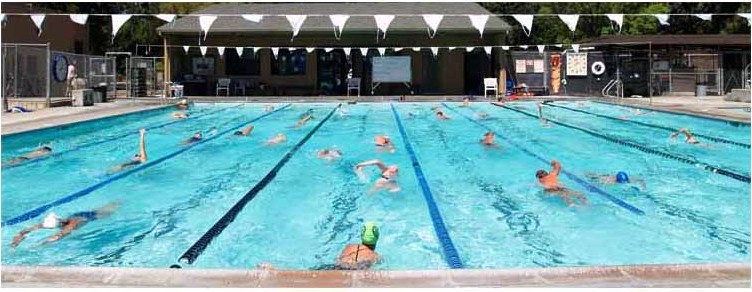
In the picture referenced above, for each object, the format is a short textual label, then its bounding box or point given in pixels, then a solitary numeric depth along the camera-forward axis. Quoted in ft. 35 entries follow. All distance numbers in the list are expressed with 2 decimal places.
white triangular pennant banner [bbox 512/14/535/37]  52.49
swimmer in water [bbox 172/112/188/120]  59.06
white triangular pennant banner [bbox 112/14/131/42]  52.47
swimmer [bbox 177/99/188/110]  68.66
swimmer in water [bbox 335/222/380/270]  15.55
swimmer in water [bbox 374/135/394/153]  39.57
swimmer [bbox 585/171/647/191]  27.12
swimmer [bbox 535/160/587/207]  24.81
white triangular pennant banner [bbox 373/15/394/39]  55.11
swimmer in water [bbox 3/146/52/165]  32.30
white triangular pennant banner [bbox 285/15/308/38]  57.88
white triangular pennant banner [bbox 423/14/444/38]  57.29
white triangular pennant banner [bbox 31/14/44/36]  54.21
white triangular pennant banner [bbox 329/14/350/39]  60.37
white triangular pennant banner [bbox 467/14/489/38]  56.24
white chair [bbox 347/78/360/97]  87.04
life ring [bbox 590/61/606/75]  86.38
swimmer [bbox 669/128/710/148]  39.14
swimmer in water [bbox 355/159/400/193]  26.50
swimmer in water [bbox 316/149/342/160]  35.35
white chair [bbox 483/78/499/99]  82.79
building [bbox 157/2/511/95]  87.10
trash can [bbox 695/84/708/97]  87.04
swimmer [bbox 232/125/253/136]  45.88
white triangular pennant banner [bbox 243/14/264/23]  54.89
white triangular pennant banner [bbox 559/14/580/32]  51.52
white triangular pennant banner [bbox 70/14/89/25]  54.47
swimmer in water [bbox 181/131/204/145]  42.22
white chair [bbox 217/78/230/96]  87.45
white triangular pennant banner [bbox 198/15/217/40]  58.84
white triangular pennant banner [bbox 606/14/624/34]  52.03
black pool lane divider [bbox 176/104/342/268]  16.99
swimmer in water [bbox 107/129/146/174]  31.80
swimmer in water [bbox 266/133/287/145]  41.96
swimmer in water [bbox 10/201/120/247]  18.84
